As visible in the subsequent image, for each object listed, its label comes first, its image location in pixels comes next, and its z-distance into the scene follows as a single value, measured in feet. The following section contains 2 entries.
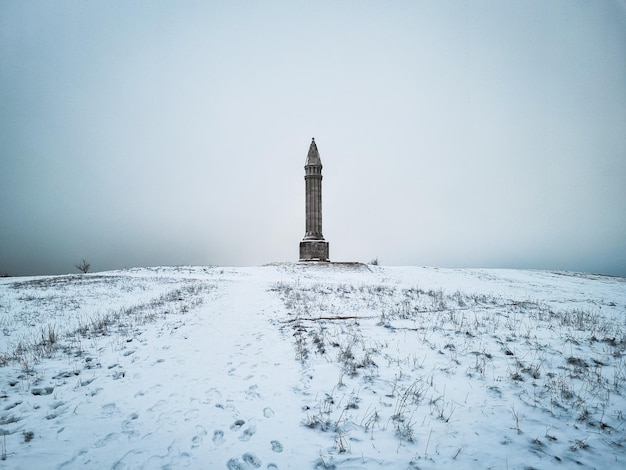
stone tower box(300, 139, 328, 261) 106.83
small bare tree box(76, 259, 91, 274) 165.13
